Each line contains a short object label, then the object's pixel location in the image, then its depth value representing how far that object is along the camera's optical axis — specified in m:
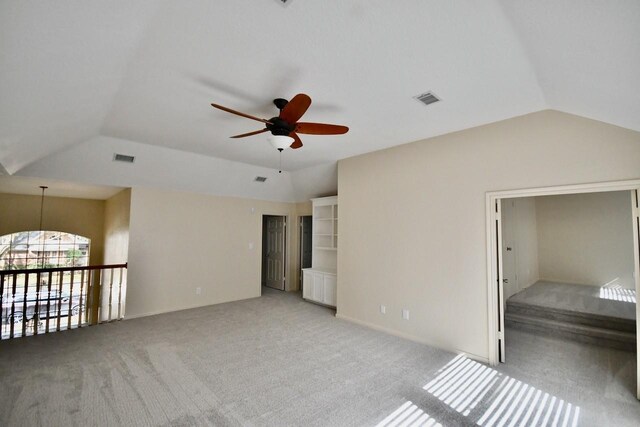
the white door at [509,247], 5.36
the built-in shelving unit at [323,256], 5.91
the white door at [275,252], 7.65
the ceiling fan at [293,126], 2.36
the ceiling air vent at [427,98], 2.74
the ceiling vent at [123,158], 4.39
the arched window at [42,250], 6.50
